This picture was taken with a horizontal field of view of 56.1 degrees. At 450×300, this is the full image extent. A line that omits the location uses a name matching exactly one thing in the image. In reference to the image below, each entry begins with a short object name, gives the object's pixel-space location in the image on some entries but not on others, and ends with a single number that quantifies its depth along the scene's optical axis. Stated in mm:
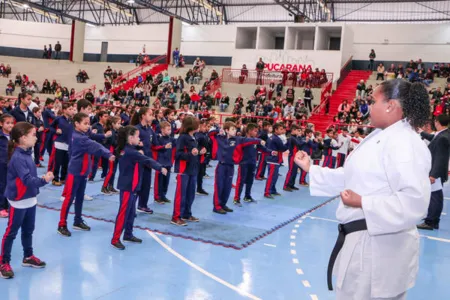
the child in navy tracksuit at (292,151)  11188
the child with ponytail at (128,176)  5820
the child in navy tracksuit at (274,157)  10141
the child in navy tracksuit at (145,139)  7754
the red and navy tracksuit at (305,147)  11516
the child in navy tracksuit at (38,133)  10444
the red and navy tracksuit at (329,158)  14222
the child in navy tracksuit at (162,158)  8433
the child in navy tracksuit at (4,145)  6324
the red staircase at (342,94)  21828
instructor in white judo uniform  2215
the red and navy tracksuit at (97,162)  9461
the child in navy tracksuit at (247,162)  9133
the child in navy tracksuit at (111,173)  9031
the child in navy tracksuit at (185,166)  7078
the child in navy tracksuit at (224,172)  8227
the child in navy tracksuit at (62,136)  8783
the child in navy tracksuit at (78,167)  6195
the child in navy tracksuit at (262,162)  11984
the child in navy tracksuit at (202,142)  9414
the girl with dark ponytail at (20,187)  4582
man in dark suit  7629
